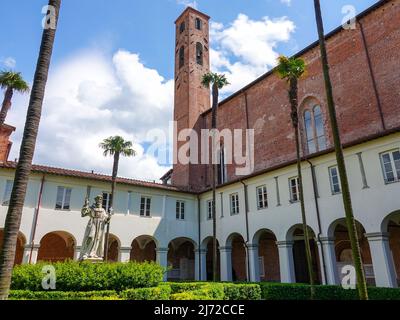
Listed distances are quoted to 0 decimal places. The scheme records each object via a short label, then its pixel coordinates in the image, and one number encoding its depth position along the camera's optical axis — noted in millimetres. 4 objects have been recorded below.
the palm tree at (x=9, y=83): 20891
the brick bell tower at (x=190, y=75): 34500
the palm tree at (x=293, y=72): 15477
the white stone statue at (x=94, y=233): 12812
